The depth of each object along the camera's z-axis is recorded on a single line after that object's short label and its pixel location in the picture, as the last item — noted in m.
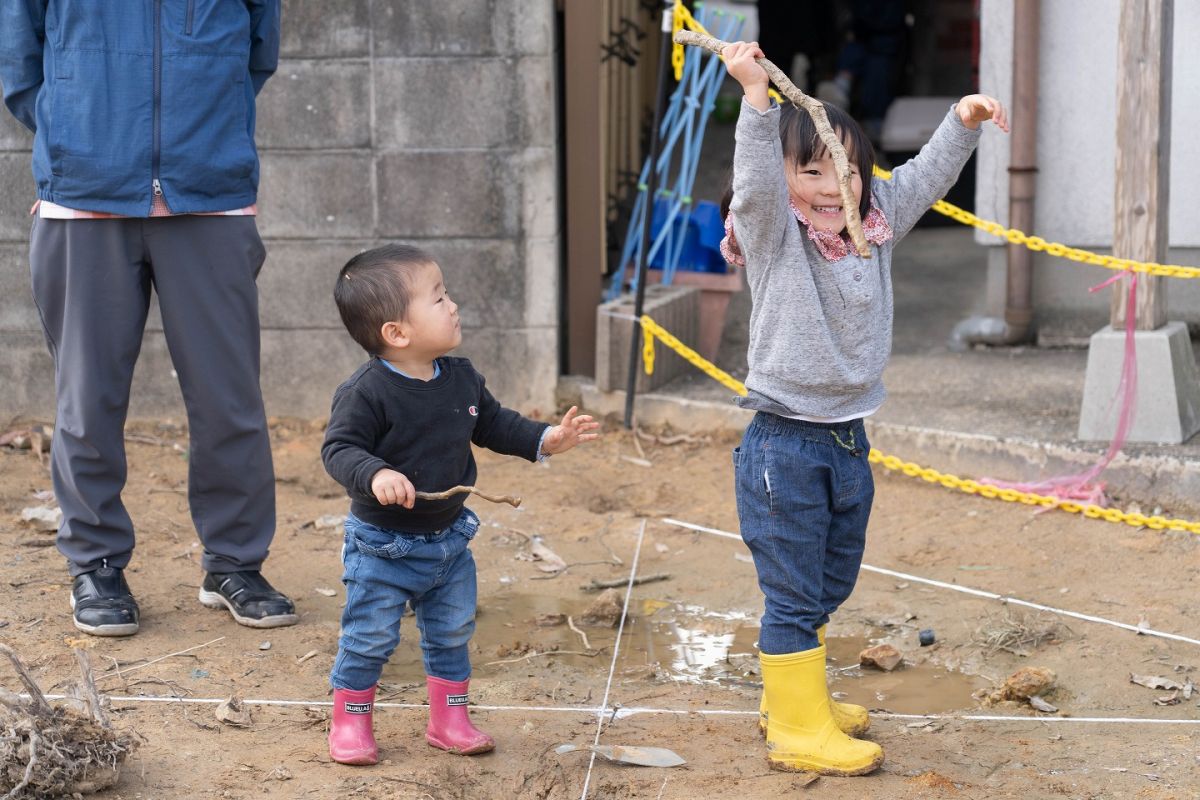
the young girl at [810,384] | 2.95
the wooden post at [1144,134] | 4.58
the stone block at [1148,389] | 4.69
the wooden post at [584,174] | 5.41
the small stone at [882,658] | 3.65
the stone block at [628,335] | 5.52
